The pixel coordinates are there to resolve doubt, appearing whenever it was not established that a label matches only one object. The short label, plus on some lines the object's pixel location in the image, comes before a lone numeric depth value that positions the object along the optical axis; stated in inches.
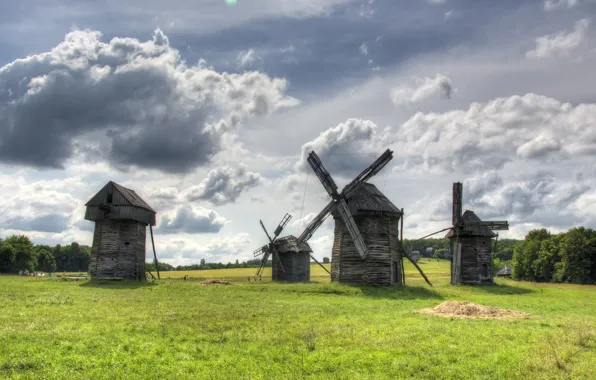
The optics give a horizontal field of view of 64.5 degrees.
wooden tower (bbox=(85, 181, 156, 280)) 1790.1
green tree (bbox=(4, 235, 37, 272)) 3469.5
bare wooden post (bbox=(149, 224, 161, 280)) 1996.3
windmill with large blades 1609.3
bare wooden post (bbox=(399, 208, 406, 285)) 1704.7
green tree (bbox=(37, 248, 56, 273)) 4409.5
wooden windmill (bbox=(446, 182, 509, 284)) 1977.1
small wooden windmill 2170.3
